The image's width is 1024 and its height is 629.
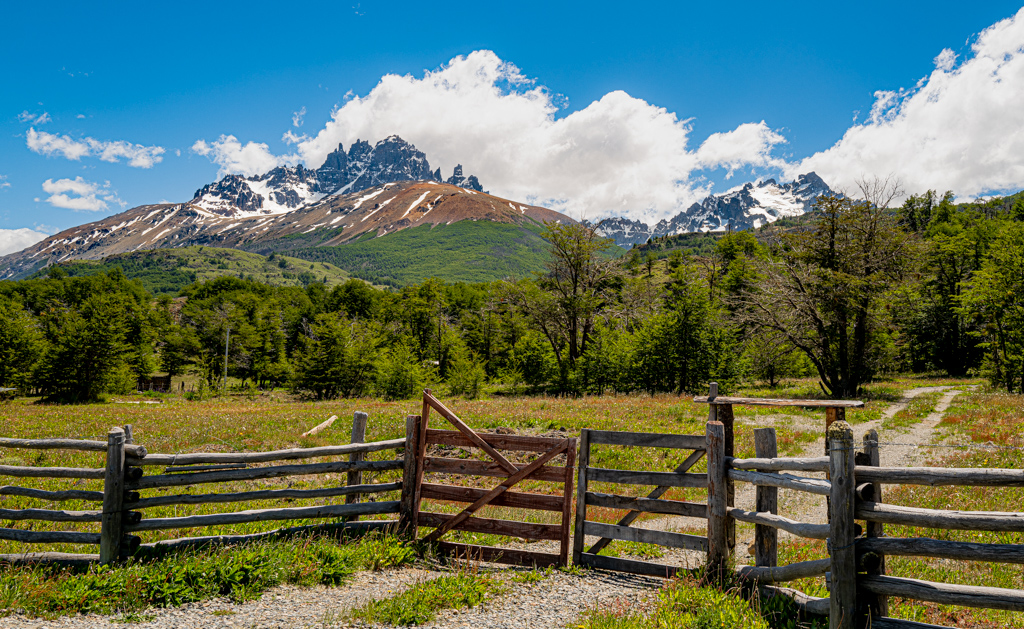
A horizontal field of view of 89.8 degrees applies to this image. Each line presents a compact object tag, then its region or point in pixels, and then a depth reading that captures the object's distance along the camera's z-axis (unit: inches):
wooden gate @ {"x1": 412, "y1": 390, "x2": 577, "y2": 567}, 332.2
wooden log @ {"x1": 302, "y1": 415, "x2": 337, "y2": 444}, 845.2
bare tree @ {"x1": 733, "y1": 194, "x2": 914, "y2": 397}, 1168.8
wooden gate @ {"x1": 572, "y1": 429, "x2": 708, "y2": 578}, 302.7
